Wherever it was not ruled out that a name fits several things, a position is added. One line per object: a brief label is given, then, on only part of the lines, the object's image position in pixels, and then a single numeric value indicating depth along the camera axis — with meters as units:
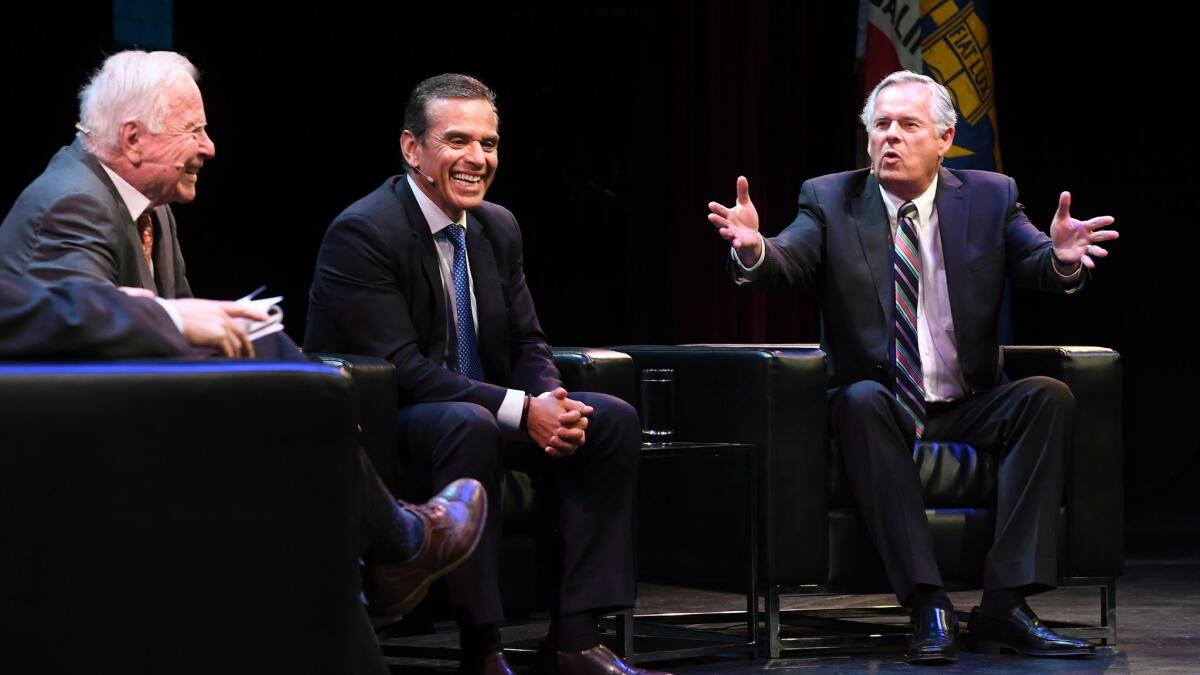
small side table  6.88
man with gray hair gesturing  6.94
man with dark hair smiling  6.10
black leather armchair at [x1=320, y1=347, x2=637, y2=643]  5.85
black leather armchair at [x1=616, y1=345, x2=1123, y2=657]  7.01
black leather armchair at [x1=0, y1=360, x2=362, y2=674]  3.66
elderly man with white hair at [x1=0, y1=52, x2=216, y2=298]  5.18
